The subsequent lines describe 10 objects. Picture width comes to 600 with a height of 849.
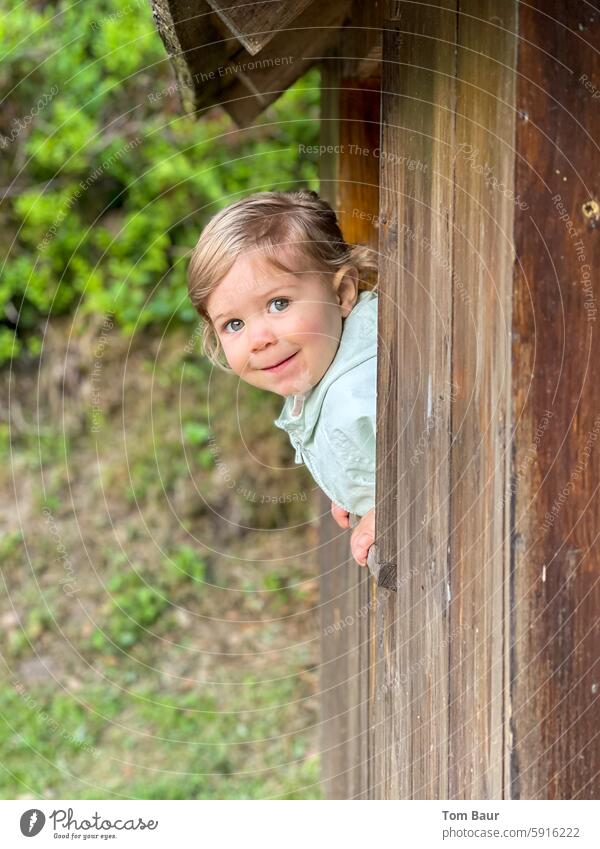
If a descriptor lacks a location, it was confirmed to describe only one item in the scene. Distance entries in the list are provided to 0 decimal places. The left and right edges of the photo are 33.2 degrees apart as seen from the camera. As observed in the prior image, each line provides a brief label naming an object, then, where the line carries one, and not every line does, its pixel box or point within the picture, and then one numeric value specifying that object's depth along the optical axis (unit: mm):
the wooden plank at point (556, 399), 1190
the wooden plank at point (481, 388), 1229
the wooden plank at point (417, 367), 1508
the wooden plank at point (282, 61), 2305
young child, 1769
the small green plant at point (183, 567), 5461
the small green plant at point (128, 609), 5211
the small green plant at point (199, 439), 5882
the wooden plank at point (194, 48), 1659
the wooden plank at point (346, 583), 2494
